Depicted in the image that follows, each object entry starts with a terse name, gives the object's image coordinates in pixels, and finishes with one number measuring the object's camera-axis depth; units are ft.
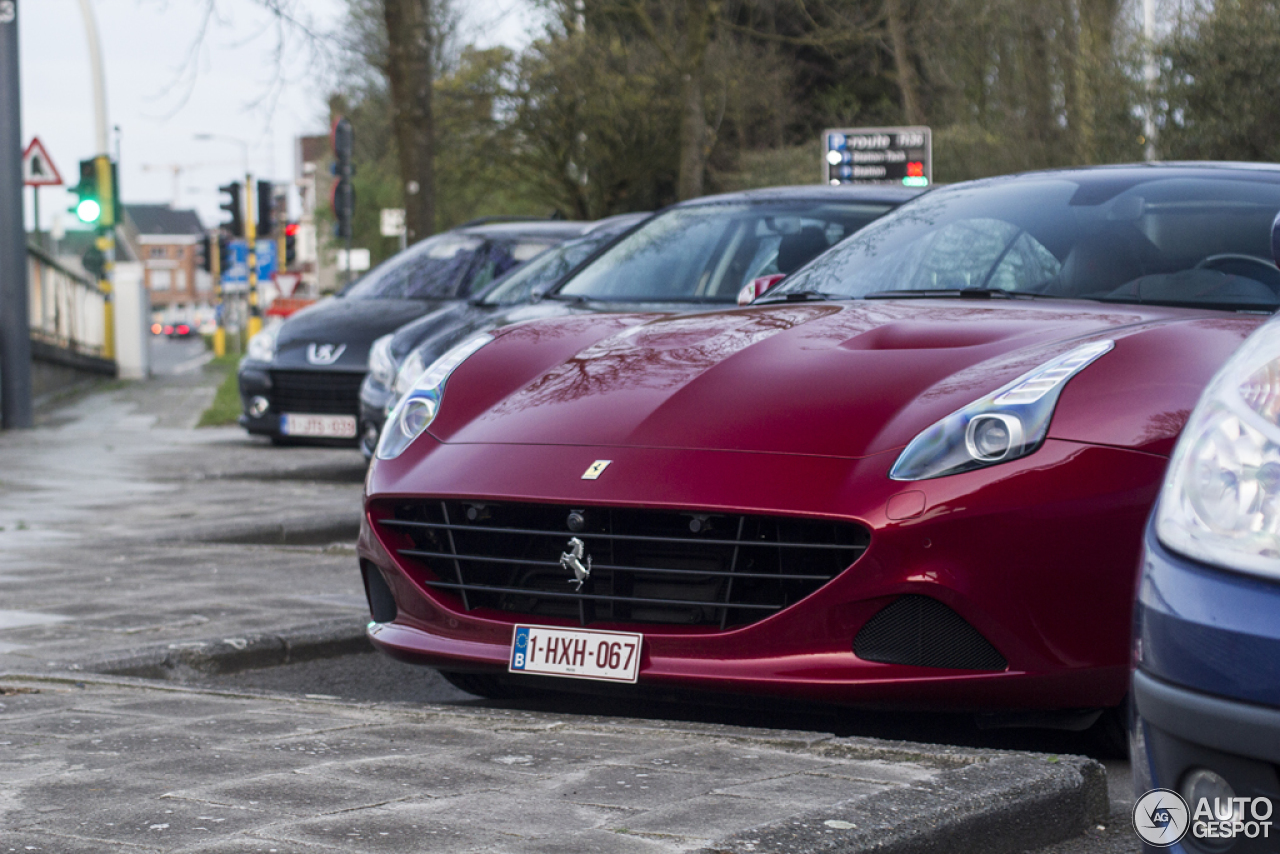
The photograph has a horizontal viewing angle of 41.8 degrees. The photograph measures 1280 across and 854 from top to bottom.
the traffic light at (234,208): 95.14
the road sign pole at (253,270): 115.38
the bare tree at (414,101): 60.13
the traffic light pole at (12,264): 52.11
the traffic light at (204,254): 144.77
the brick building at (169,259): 509.35
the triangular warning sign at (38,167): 60.08
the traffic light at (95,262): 93.25
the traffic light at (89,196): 68.33
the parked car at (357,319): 39.14
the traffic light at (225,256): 142.00
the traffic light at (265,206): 92.22
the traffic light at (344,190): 60.53
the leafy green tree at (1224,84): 68.13
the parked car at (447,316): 30.45
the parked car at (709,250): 23.12
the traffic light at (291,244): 111.04
